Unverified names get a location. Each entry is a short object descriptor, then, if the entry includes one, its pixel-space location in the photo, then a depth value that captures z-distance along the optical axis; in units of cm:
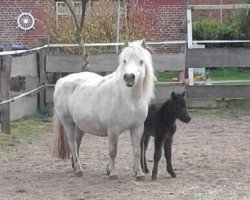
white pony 652
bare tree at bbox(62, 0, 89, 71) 1260
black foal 679
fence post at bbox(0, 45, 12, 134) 984
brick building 2327
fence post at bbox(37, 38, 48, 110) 1265
